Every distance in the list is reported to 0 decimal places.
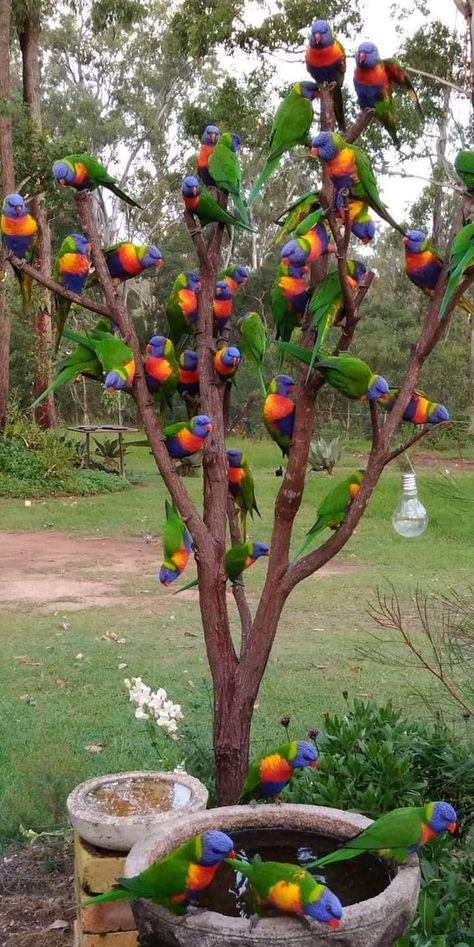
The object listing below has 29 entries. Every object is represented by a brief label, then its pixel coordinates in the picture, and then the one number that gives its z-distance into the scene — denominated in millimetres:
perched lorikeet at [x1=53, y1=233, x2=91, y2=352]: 1947
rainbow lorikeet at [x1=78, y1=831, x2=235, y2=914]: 1403
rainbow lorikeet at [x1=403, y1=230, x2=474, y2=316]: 1808
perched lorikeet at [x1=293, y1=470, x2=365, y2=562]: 1997
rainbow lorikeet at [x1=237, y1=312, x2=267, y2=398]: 2047
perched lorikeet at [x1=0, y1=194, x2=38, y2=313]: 1907
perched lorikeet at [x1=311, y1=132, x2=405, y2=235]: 1699
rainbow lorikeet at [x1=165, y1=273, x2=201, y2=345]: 2127
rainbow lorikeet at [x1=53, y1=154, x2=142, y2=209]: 1844
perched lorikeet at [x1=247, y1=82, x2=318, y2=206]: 1792
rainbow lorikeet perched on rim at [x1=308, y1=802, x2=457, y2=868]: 1547
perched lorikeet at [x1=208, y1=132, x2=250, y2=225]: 1914
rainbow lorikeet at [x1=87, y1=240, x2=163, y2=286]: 1972
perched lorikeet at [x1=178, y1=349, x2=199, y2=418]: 2168
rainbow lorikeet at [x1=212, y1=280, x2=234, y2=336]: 2131
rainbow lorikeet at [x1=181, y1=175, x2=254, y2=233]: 1929
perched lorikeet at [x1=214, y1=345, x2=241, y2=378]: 2004
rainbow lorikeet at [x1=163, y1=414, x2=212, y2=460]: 1948
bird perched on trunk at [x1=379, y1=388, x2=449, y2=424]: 1905
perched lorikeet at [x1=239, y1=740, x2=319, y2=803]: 1846
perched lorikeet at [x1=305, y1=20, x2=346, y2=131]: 1722
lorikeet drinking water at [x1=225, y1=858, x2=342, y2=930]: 1330
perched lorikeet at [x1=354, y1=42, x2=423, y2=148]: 1753
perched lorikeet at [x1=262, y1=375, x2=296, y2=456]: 2008
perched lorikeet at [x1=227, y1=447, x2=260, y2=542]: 2180
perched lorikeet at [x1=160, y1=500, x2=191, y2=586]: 2041
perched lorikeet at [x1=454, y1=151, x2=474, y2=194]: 1727
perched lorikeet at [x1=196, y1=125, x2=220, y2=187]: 1987
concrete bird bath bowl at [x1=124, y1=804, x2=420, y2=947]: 1348
